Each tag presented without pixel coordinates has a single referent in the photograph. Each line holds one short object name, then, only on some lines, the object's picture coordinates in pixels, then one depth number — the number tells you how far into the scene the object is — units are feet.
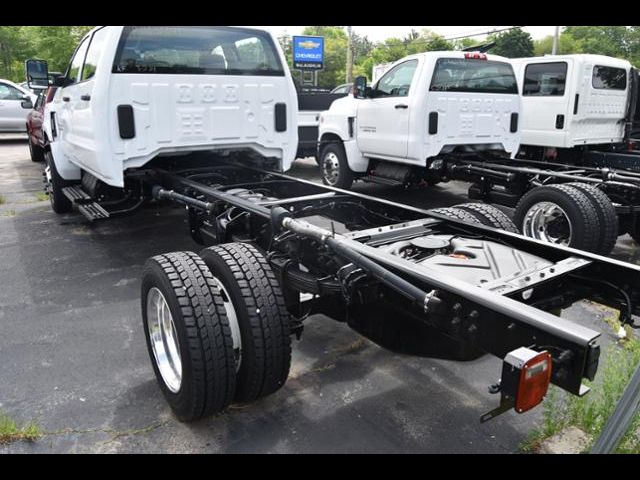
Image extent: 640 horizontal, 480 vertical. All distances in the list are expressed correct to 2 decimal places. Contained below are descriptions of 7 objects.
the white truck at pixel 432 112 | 24.25
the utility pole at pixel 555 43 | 113.48
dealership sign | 84.94
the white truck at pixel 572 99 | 27.35
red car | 36.94
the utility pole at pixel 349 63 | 119.65
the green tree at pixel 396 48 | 162.57
